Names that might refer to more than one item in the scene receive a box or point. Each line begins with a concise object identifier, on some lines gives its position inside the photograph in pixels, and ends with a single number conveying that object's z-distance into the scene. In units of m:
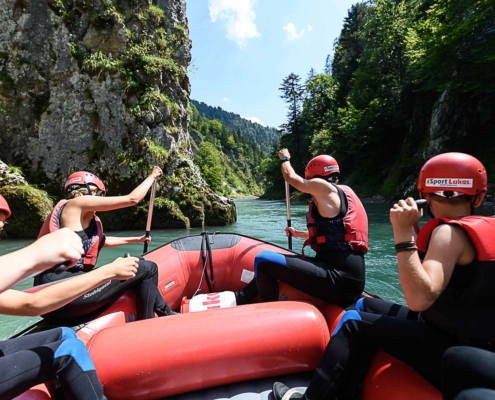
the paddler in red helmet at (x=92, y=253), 2.39
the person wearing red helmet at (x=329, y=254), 2.45
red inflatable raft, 1.62
